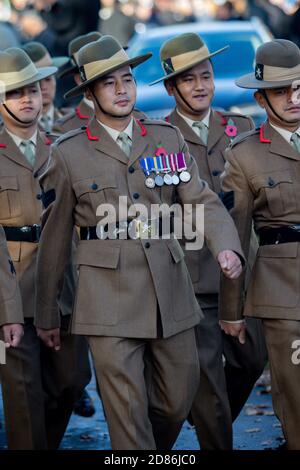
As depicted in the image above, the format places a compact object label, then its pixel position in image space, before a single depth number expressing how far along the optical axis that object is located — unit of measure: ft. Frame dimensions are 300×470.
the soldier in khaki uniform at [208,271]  55.67
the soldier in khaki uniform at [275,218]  49.57
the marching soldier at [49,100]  67.87
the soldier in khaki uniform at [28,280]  55.57
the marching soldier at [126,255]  48.19
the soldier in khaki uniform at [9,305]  49.63
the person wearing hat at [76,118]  67.26
